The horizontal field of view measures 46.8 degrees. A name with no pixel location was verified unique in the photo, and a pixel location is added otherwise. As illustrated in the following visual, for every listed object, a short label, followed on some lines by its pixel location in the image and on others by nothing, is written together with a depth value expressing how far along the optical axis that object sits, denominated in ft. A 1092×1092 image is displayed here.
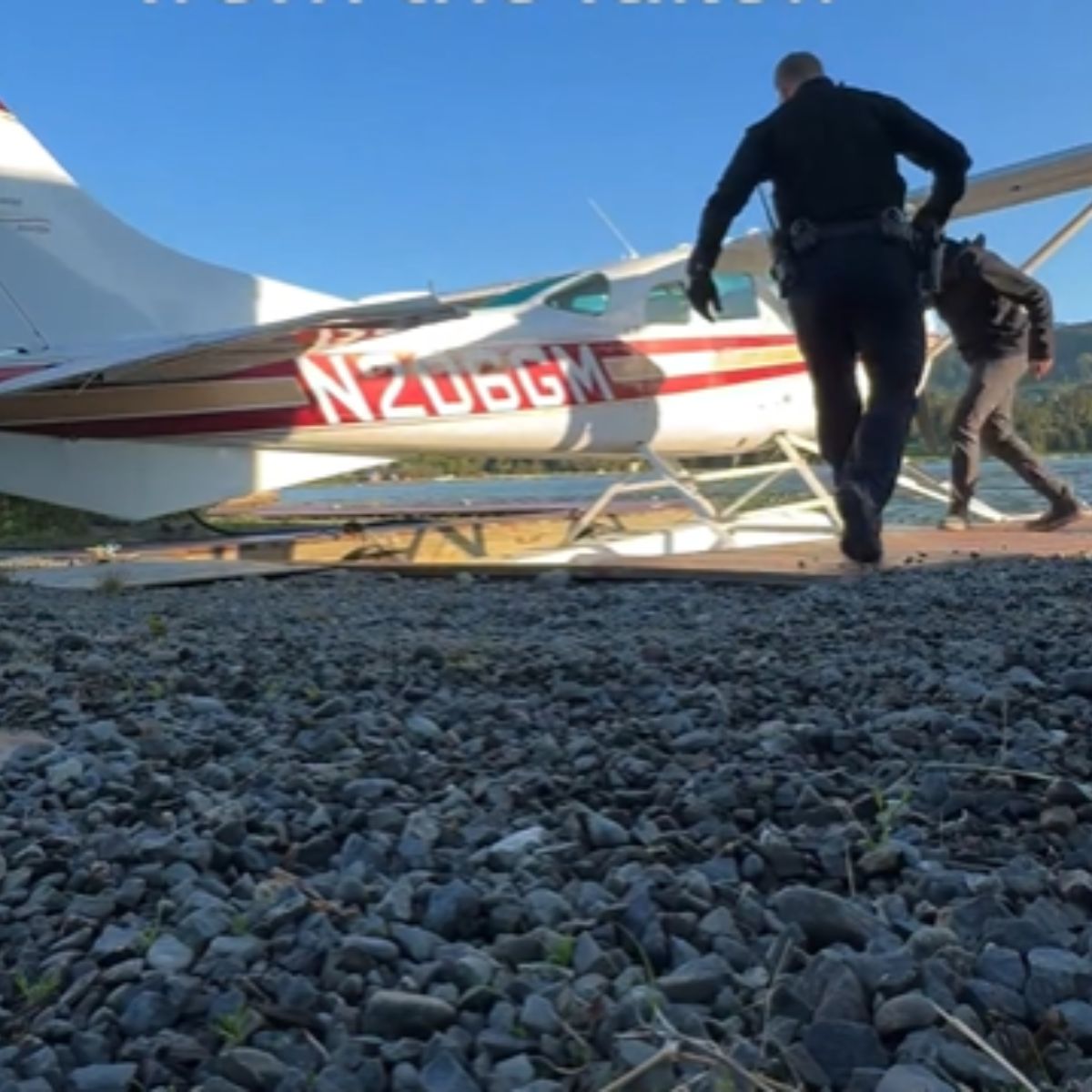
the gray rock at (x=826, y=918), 3.68
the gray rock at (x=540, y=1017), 3.20
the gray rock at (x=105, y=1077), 3.09
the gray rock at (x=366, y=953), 3.66
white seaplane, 22.38
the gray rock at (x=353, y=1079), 2.99
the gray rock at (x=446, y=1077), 2.96
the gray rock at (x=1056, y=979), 3.23
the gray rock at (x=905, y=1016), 3.07
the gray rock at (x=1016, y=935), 3.53
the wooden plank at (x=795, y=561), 14.19
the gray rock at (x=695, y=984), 3.34
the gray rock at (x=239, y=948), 3.76
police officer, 13.82
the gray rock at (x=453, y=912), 3.98
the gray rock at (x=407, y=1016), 3.27
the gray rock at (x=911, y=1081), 2.78
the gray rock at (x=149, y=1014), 3.40
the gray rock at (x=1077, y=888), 3.92
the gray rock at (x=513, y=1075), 2.96
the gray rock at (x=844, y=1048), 2.95
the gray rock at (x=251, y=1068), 3.06
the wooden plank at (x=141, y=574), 16.55
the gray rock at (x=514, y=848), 4.53
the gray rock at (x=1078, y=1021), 3.04
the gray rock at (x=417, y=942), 3.75
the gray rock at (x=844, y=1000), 3.14
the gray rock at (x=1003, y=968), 3.32
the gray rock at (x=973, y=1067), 2.85
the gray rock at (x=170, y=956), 3.72
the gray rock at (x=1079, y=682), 6.67
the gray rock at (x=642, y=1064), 2.91
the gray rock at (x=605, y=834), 4.73
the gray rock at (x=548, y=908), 3.97
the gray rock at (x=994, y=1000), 3.17
